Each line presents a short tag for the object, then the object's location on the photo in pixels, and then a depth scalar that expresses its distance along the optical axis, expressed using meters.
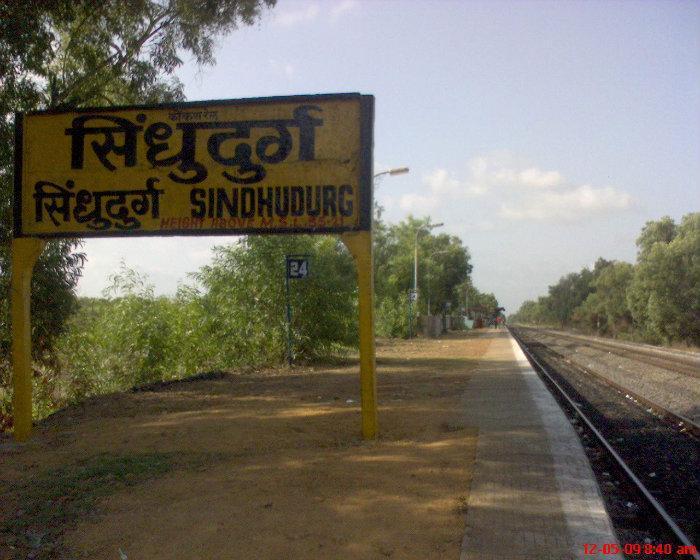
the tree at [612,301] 81.88
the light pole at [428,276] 53.82
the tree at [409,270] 43.75
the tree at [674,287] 54.06
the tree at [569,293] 115.75
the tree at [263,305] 19.50
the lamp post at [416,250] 40.47
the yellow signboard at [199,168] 8.98
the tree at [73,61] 11.82
